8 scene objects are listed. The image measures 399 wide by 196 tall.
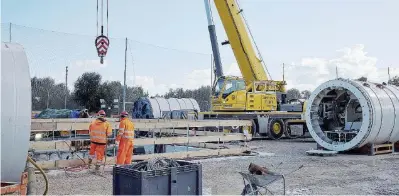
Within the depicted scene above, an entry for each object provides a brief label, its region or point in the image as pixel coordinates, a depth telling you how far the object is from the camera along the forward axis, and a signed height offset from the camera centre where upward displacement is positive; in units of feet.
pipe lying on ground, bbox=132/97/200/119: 84.64 +0.97
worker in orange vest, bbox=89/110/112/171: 29.60 -1.84
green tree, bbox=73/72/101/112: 122.39 +6.22
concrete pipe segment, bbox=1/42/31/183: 17.11 -0.19
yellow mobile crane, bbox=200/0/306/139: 61.93 +3.28
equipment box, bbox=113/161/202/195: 15.76 -2.71
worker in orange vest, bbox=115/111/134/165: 28.94 -2.08
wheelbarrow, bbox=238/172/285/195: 17.31 -2.78
